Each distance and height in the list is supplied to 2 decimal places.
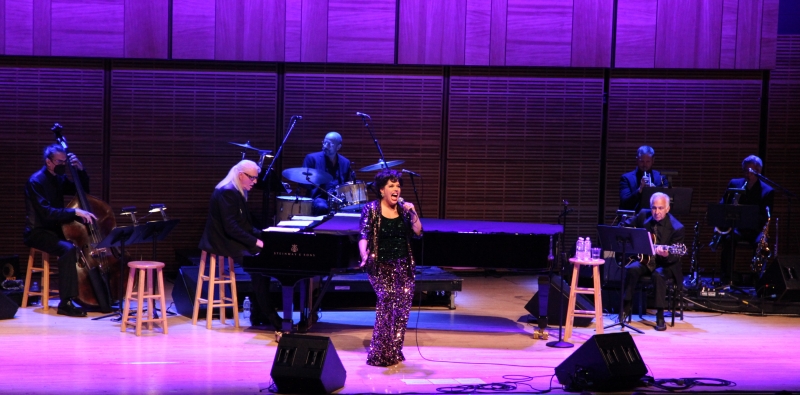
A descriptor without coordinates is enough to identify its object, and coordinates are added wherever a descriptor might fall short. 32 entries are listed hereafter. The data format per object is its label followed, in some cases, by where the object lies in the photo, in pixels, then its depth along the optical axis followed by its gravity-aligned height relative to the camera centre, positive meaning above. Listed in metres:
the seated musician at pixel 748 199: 18.50 -1.00
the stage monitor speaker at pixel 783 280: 16.69 -1.64
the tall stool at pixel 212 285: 14.41 -1.65
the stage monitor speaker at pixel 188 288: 15.35 -1.77
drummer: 18.08 -0.76
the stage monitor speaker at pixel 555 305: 15.01 -1.75
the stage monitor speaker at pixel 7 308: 14.61 -1.87
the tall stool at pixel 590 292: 13.86 -1.52
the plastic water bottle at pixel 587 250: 13.97 -1.19
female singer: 12.13 -1.15
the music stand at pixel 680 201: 17.41 -0.97
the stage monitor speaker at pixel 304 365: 10.10 -1.57
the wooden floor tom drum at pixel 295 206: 17.36 -1.15
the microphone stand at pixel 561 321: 13.59 -1.70
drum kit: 17.09 -1.03
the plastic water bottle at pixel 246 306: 15.81 -1.93
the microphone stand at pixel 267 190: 17.14 -1.05
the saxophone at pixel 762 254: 18.00 -1.51
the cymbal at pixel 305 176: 17.06 -0.84
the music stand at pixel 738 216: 17.77 -1.12
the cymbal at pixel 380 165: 16.71 -0.70
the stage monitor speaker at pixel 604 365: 10.48 -1.57
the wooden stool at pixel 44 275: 15.55 -1.71
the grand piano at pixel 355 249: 13.00 -1.19
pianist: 13.84 -1.08
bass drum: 17.30 -1.02
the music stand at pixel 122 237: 14.04 -1.22
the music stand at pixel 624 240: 14.33 -1.14
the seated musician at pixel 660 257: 15.20 -1.34
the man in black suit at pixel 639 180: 18.55 -0.84
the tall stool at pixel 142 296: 13.67 -1.66
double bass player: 15.06 -1.17
